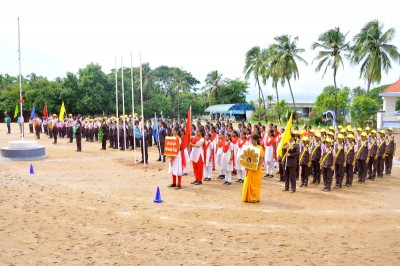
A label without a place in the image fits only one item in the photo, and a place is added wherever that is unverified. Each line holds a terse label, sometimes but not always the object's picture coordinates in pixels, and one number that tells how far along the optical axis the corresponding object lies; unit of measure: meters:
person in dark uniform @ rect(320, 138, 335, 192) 11.58
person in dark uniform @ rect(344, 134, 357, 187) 12.45
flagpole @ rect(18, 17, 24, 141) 17.77
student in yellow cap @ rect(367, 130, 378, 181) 13.89
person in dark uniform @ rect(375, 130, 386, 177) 14.13
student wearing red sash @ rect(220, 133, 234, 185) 12.48
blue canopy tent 59.09
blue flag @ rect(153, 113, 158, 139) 19.39
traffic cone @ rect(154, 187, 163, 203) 9.93
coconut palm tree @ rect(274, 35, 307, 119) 41.88
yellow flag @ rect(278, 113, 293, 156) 11.41
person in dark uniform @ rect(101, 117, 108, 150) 22.36
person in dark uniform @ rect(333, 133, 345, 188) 11.96
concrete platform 17.88
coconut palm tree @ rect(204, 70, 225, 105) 69.38
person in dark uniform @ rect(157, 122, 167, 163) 19.72
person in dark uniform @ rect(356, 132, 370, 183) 13.29
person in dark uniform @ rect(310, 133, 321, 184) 12.23
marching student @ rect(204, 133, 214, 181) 13.12
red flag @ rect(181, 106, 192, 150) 11.82
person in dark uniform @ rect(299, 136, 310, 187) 11.91
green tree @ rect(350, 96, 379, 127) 30.73
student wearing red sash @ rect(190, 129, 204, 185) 12.27
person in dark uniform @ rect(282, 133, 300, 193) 11.22
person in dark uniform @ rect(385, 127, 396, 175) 14.54
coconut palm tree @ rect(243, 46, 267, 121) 50.12
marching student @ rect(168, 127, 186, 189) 11.46
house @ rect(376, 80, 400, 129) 29.33
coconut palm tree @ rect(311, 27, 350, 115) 37.16
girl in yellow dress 9.99
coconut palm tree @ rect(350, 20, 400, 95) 34.69
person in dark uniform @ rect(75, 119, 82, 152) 20.61
